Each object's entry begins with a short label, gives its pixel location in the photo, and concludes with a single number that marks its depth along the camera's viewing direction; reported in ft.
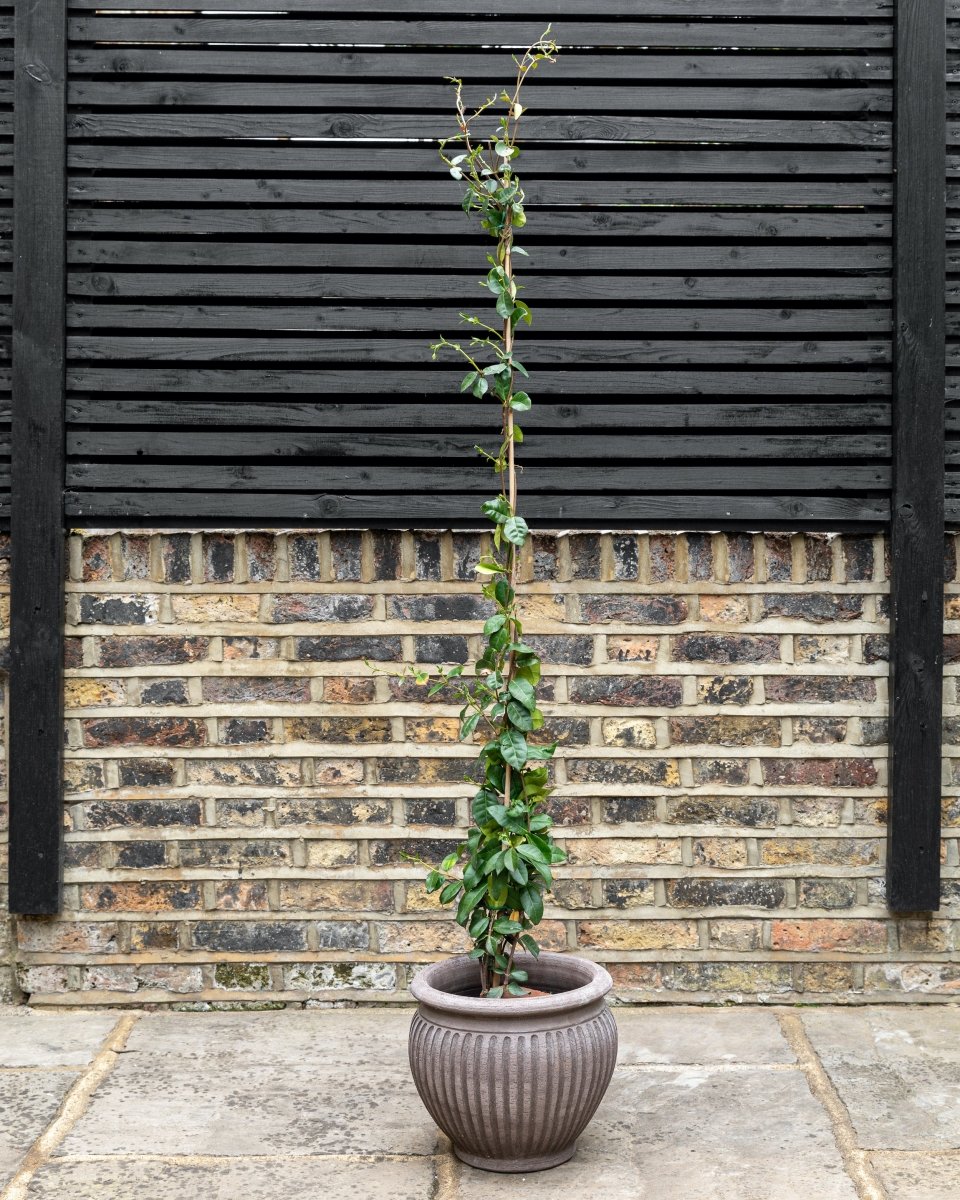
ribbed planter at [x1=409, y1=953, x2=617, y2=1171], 9.64
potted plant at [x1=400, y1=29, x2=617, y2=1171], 9.68
